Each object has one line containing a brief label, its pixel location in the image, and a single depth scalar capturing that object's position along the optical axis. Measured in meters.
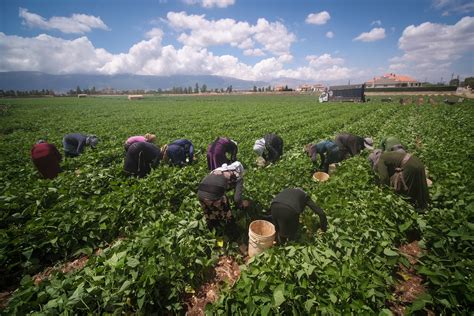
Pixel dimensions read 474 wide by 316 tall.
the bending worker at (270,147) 7.42
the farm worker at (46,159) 6.53
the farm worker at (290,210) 3.74
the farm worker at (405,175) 4.68
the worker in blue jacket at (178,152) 6.85
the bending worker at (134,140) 6.71
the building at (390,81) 87.16
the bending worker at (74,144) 8.47
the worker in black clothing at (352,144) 7.77
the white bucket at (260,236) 3.78
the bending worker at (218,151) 6.05
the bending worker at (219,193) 4.07
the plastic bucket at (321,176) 6.38
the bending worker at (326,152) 6.96
